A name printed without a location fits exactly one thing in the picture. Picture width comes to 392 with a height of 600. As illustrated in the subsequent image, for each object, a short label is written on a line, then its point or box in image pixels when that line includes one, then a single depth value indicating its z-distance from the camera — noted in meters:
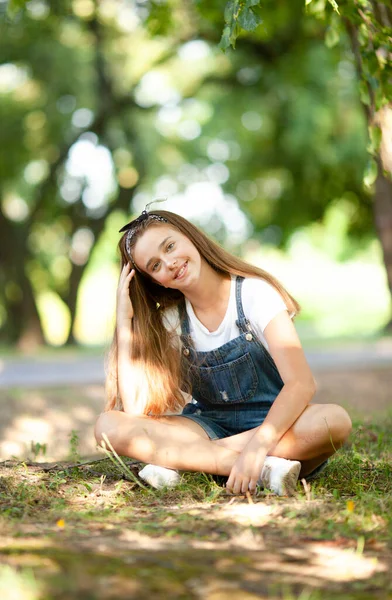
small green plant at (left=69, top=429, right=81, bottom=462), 4.14
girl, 3.40
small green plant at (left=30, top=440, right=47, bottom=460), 4.39
